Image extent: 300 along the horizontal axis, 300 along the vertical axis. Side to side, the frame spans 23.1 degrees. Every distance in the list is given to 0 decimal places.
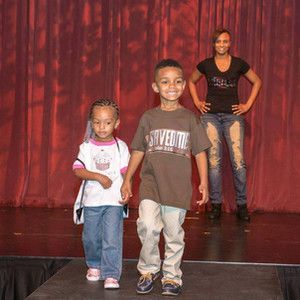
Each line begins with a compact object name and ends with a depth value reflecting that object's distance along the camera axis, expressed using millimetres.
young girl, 3451
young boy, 3387
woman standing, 5445
